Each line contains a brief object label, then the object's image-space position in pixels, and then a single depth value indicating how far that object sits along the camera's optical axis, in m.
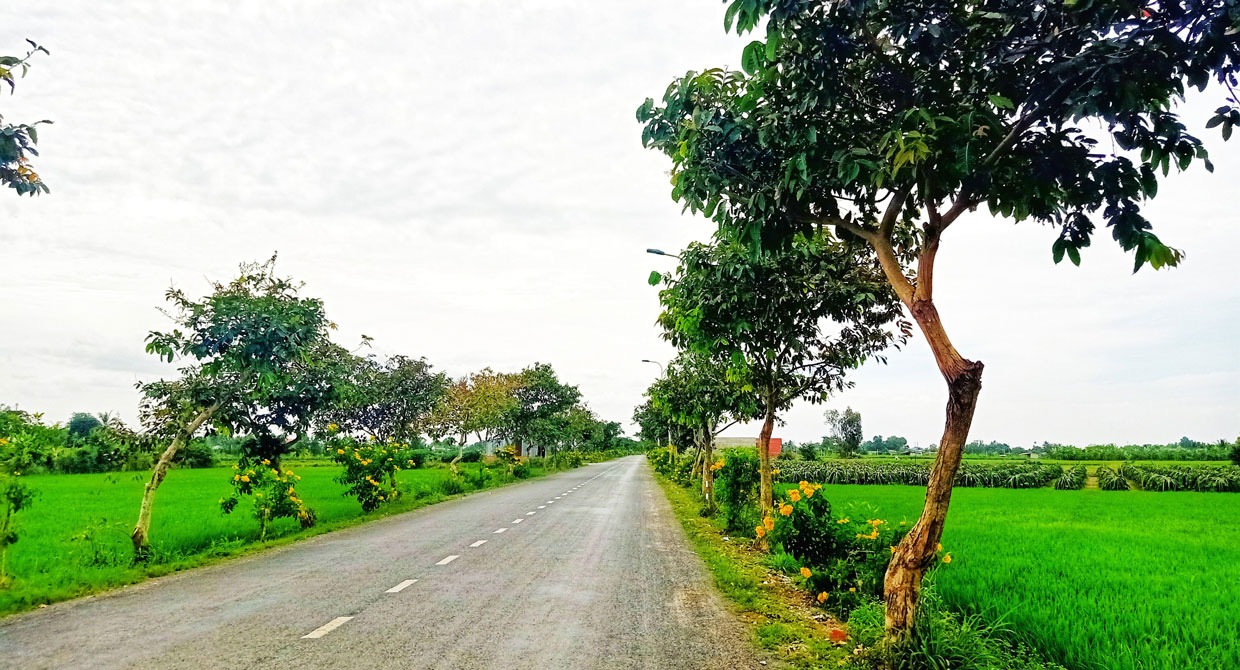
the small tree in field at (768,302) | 9.91
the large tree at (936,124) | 3.80
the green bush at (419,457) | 62.85
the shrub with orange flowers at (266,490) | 13.46
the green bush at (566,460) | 59.28
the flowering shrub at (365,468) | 18.66
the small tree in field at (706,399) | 19.30
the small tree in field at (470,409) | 41.66
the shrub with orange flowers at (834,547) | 7.46
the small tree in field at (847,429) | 83.86
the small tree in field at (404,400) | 45.06
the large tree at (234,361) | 11.02
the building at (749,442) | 63.38
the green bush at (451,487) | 27.69
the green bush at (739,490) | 14.61
